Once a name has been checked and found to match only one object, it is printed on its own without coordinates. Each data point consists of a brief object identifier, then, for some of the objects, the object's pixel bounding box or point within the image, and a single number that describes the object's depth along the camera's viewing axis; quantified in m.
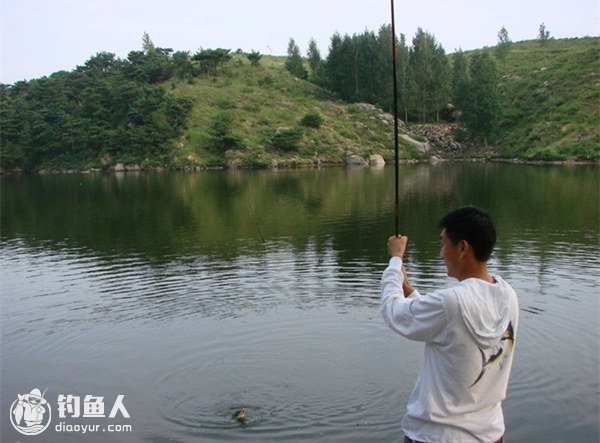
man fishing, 3.17
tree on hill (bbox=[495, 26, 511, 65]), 107.31
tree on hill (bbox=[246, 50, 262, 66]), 102.62
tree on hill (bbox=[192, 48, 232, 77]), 94.94
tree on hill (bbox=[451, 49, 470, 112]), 82.38
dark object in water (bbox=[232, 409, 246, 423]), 8.27
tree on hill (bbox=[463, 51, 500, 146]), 78.88
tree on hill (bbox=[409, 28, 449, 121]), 90.44
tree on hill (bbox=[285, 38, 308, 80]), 108.19
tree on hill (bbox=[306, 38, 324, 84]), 109.93
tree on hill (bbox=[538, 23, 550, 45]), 135.00
